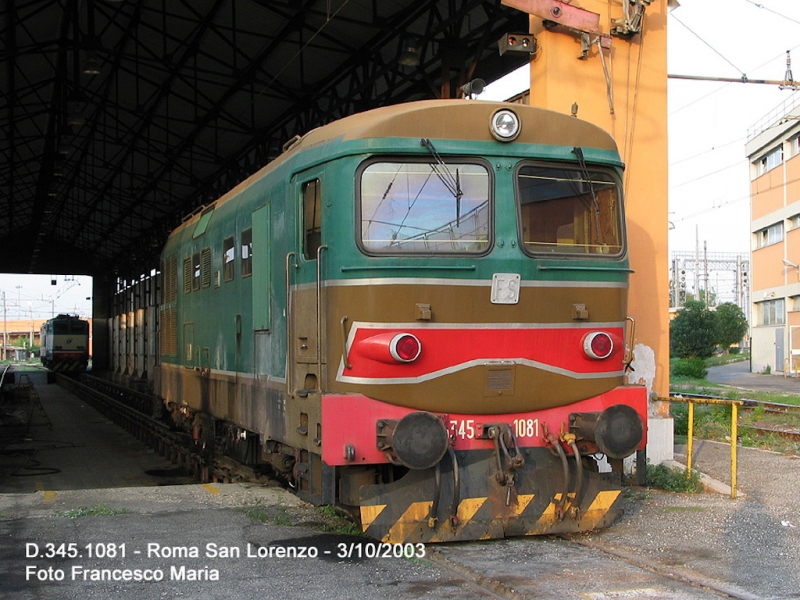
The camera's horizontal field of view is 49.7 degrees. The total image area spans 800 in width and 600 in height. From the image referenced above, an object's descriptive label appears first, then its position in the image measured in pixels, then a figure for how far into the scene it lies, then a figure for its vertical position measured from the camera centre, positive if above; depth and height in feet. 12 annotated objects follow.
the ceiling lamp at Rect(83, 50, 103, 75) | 56.95 +17.75
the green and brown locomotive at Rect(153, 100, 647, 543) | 20.92 +0.25
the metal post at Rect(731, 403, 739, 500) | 27.84 -3.04
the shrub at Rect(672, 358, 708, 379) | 118.32 -5.21
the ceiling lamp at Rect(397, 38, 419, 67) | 53.06 +16.93
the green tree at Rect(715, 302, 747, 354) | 211.82 +2.23
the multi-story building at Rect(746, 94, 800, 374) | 138.72 +14.63
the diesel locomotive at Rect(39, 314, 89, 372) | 175.32 -2.04
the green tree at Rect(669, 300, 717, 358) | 170.30 -0.01
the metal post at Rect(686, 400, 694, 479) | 30.19 -4.37
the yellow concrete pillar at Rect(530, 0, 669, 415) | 33.73 +8.75
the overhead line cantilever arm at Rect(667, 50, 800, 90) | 38.94 +12.82
